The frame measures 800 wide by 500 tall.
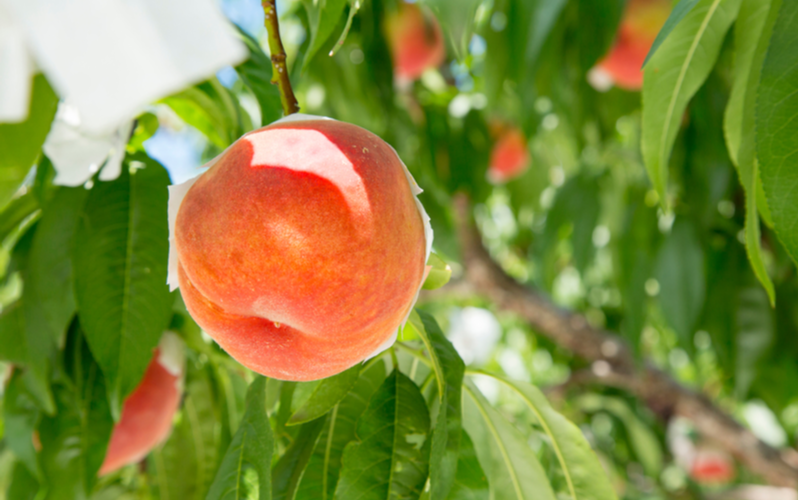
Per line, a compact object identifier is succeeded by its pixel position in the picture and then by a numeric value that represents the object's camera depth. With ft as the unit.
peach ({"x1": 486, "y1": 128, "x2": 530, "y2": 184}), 6.91
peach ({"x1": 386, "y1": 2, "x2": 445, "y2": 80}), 6.07
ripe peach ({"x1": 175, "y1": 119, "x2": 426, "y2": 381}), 1.40
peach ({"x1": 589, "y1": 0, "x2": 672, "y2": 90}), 4.65
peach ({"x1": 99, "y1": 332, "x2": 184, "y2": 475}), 2.82
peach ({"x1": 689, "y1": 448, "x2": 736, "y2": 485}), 9.09
